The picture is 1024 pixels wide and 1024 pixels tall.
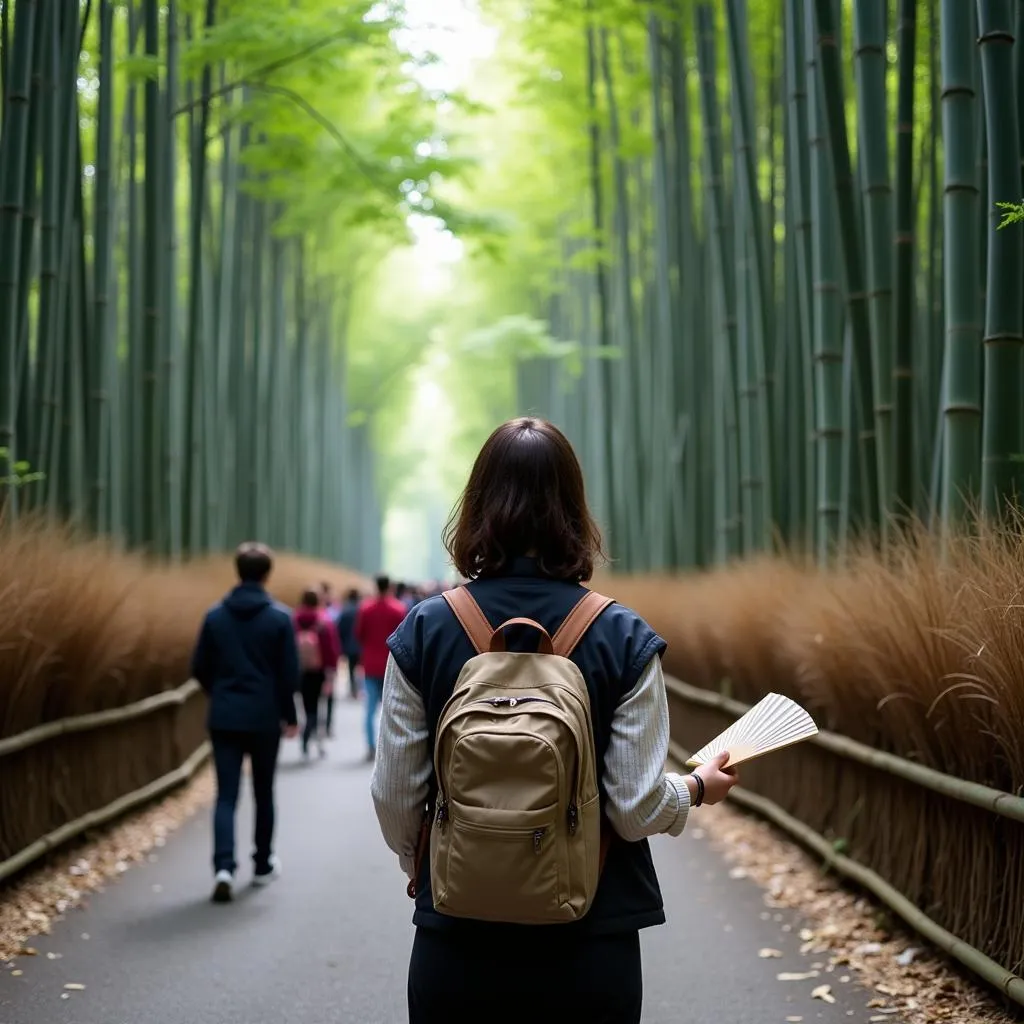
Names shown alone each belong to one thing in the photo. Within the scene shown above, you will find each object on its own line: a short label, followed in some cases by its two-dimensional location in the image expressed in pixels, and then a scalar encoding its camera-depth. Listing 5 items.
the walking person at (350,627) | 14.30
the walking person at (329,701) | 10.79
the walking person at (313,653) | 10.27
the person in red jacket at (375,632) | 10.01
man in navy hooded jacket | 5.69
